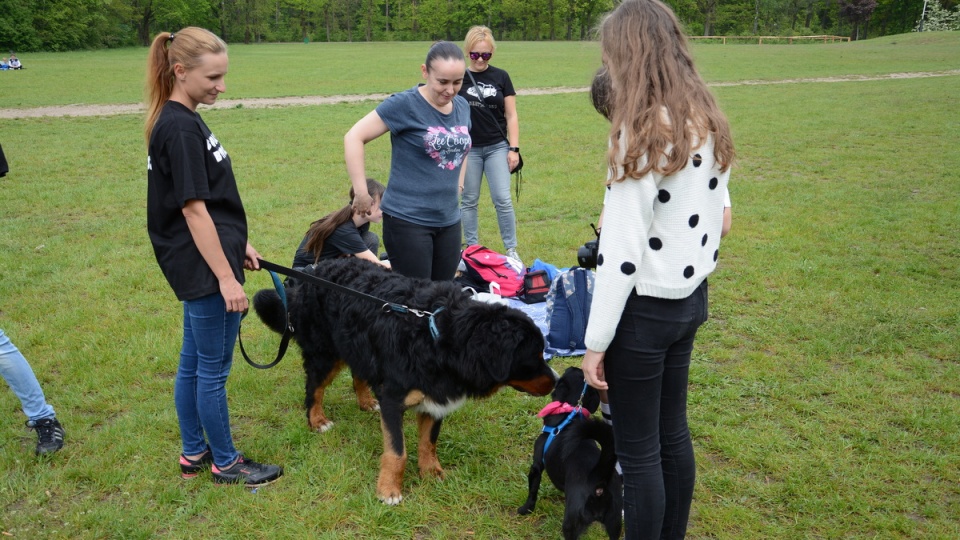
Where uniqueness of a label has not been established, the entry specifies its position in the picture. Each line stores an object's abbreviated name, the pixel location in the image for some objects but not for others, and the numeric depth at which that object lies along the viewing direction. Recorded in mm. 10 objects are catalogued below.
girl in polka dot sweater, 2010
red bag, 5859
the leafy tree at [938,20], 53062
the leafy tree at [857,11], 65588
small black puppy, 2824
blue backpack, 4855
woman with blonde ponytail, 2707
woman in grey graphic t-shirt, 3729
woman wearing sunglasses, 6180
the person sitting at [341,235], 4477
